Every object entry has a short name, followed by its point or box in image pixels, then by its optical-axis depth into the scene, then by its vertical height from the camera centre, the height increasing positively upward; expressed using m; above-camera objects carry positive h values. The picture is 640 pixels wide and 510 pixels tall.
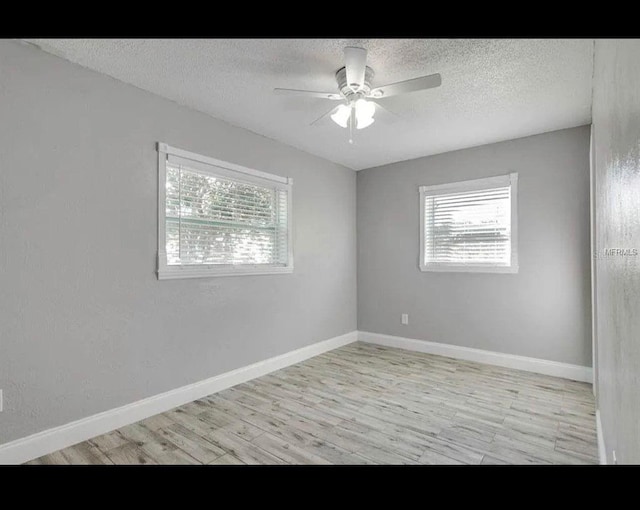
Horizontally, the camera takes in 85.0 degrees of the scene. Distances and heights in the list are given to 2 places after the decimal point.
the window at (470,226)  3.68 +0.38
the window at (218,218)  2.76 +0.37
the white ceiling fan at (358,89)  2.04 +1.09
